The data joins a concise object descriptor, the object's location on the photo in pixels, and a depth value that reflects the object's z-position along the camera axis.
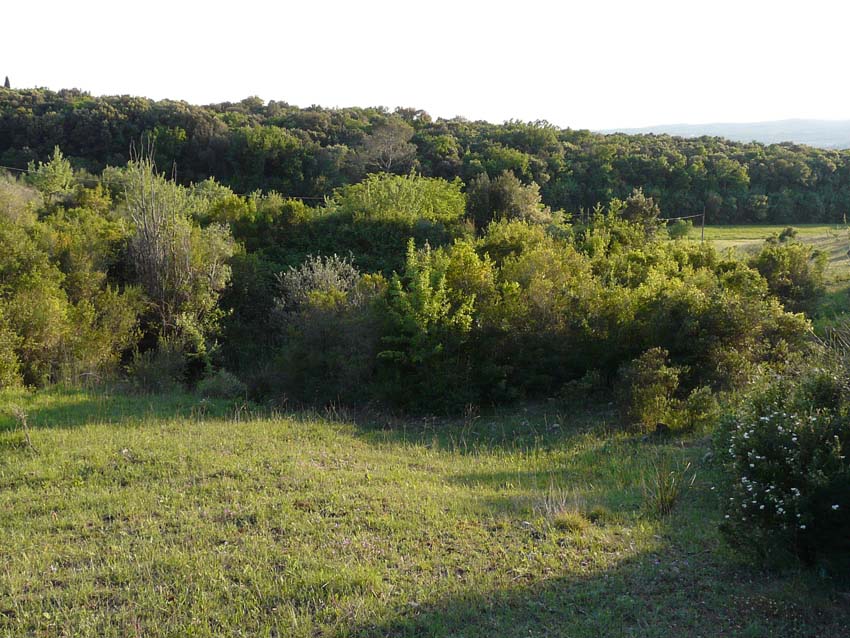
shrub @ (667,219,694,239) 30.39
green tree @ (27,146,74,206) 26.62
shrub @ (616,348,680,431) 11.24
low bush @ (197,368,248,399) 13.82
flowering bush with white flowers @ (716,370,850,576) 4.85
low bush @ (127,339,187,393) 14.64
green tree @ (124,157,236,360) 18.08
